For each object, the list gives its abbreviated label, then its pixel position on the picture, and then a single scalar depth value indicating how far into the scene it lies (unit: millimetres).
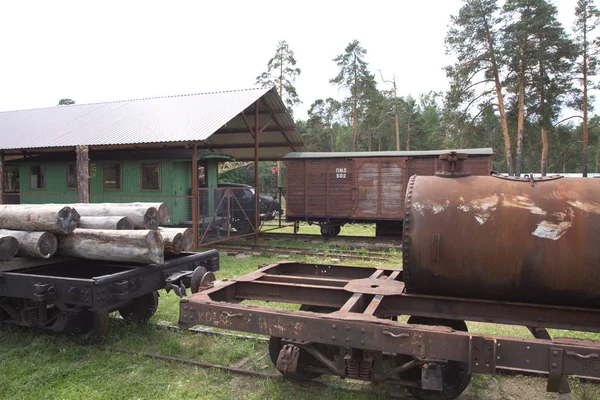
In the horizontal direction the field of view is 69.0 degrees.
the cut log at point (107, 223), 5473
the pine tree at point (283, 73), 37312
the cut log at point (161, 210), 5805
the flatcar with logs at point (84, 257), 4961
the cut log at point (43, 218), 5285
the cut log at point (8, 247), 5114
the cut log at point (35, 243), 5238
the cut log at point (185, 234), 5995
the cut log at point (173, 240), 5863
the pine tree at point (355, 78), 38872
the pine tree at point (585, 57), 28766
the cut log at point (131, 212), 5625
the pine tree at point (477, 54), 25906
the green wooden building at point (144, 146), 13625
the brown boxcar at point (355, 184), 15055
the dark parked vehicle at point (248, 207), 17156
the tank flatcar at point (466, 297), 3113
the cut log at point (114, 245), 5156
